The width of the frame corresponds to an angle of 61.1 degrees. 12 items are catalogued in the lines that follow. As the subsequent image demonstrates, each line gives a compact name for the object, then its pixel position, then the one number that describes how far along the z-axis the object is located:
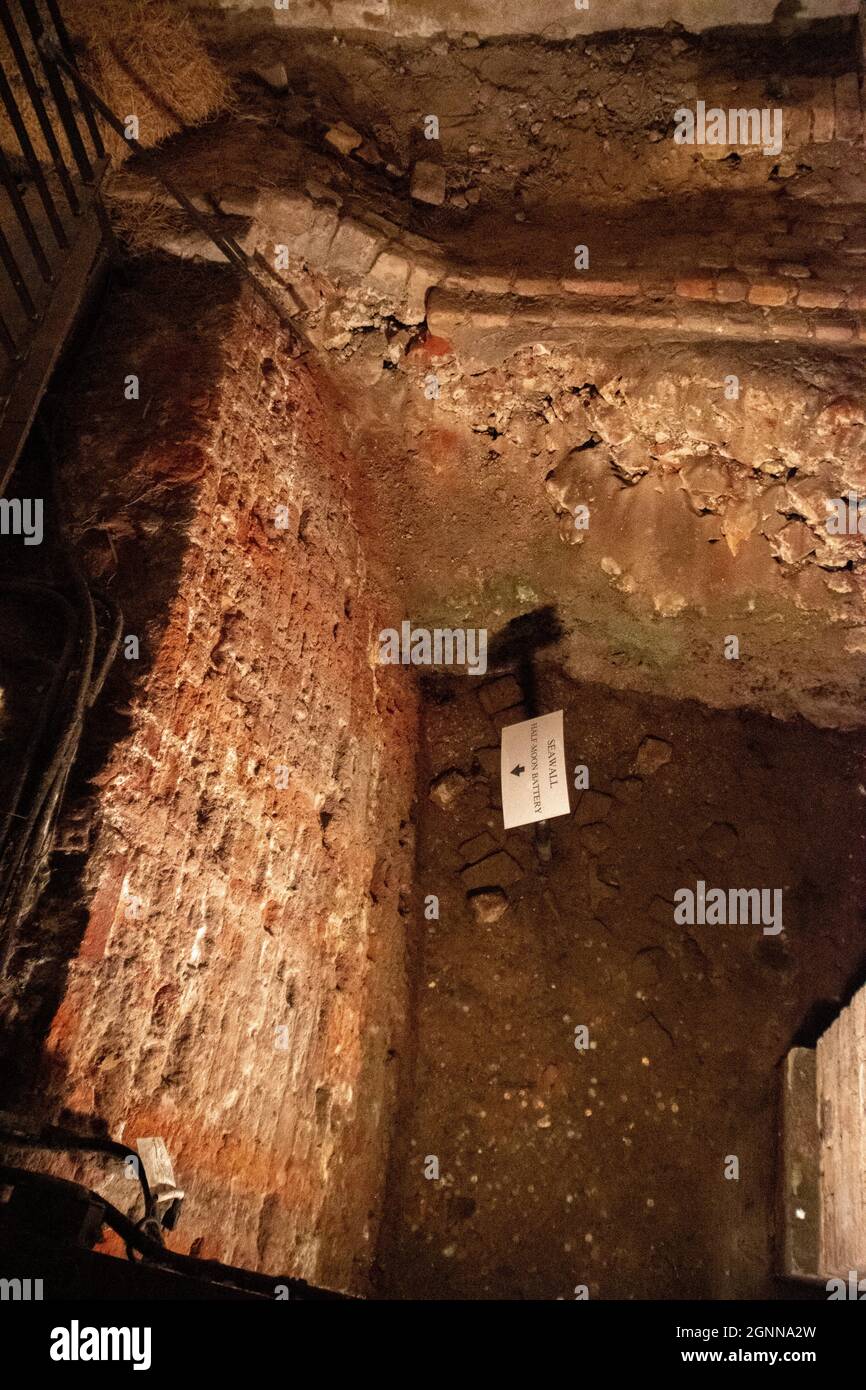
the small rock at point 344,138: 3.27
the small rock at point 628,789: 4.09
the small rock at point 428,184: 3.38
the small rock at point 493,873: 3.96
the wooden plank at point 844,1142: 2.77
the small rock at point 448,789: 4.19
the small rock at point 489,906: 3.87
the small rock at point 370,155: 3.36
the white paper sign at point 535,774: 3.56
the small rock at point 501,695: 4.29
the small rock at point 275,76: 3.35
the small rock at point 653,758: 4.15
